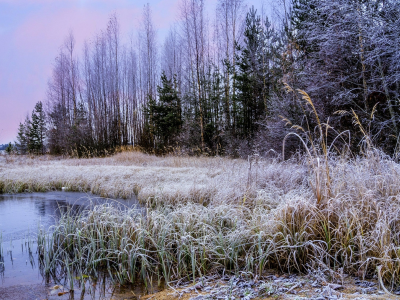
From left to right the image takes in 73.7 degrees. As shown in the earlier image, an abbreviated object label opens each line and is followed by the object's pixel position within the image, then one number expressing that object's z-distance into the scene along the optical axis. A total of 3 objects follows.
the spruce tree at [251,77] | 17.42
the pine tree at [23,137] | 28.60
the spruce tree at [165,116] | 20.08
